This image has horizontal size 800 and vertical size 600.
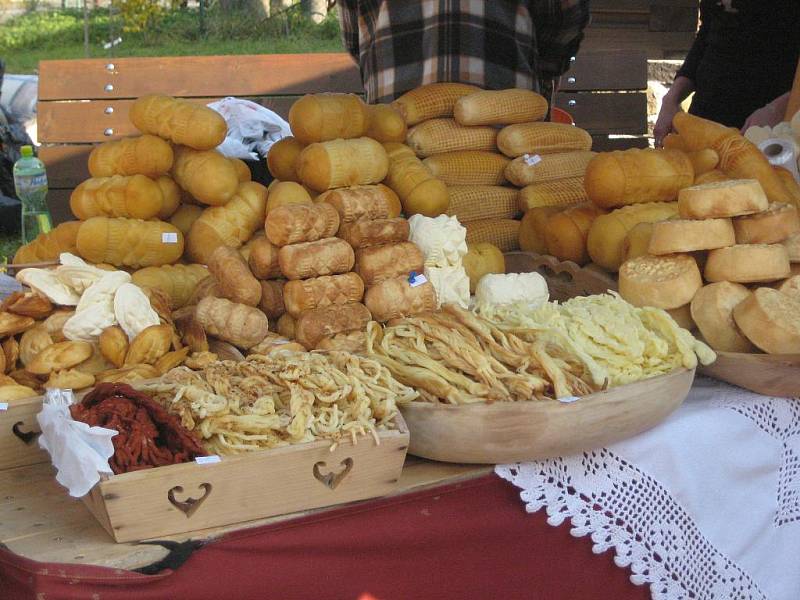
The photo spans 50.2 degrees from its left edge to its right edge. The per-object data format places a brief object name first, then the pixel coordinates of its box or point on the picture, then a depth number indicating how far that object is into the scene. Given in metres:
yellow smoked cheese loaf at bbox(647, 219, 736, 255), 1.85
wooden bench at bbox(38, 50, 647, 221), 4.70
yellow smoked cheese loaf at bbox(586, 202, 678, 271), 2.14
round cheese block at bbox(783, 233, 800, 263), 1.95
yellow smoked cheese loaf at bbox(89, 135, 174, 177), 2.00
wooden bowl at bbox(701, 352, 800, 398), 1.70
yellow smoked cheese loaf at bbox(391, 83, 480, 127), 2.66
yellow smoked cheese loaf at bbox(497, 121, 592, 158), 2.62
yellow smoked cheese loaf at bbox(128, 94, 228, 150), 2.01
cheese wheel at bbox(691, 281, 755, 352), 1.81
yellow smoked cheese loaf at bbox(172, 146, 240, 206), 2.00
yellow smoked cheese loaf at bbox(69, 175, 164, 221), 1.98
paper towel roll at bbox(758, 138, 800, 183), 2.53
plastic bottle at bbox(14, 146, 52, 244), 3.67
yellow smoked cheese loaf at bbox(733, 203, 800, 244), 1.90
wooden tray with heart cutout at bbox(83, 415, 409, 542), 1.20
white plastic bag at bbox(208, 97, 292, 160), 3.75
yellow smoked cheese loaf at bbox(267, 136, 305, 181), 2.18
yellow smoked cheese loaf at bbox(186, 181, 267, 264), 2.03
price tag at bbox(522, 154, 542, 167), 2.61
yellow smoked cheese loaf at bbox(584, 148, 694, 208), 2.19
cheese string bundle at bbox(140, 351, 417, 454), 1.32
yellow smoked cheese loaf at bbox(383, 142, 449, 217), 2.12
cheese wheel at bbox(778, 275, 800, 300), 1.85
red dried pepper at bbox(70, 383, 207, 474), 1.24
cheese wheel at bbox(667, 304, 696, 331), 1.90
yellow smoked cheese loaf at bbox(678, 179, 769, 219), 1.87
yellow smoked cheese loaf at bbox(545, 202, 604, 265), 2.26
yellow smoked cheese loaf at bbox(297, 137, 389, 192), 1.97
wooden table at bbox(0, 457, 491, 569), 1.20
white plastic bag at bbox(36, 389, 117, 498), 1.17
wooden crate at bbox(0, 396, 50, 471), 1.45
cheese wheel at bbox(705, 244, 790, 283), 1.84
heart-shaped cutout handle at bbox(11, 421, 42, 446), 1.47
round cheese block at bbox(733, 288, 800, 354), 1.71
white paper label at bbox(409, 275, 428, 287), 1.84
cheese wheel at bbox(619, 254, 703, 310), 1.85
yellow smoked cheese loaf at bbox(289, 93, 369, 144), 2.07
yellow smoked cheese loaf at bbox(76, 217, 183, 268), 1.94
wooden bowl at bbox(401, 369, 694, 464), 1.42
